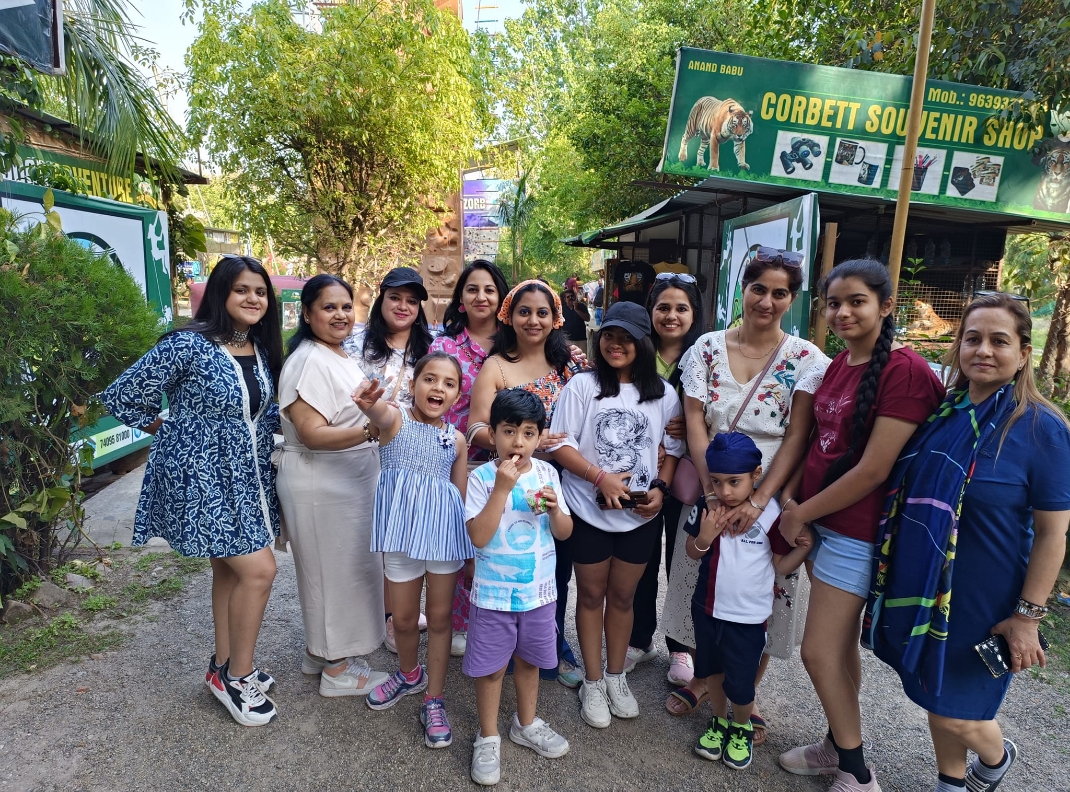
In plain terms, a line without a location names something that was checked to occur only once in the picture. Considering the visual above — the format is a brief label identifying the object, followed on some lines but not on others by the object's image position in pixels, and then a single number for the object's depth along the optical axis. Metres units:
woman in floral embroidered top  2.22
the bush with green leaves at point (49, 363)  2.86
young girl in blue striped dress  2.32
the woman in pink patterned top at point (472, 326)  2.78
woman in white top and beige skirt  2.33
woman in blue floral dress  2.28
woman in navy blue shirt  1.71
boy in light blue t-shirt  2.12
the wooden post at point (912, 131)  3.46
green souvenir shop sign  5.59
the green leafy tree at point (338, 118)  9.16
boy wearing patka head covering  2.18
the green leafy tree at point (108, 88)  4.92
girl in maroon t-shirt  1.91
